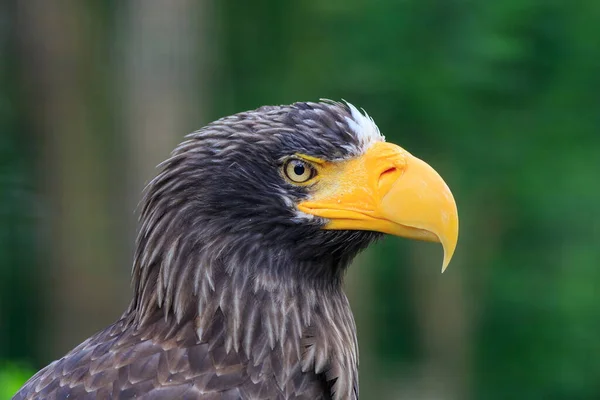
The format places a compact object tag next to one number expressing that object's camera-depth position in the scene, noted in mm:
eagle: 6270
